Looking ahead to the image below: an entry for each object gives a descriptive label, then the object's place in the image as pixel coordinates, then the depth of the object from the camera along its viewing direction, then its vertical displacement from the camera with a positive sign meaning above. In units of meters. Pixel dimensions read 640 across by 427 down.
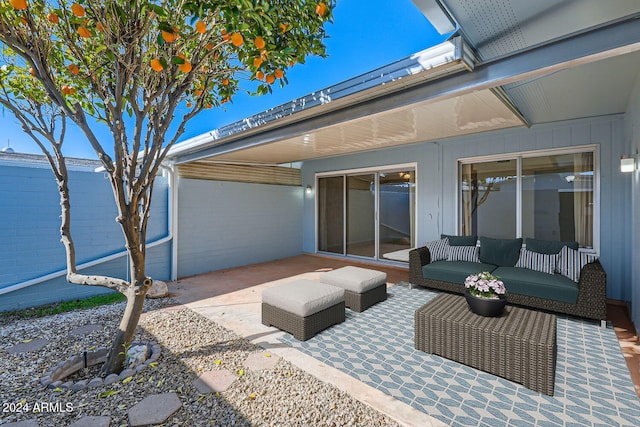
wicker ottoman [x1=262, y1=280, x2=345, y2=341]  3.39 -1.16
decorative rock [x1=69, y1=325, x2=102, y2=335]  3.53 -1.43
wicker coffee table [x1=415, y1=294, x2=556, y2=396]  2.42 -1.18
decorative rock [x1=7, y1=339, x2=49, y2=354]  3.10 -1.43
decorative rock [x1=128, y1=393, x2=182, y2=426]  2.09 -1.47
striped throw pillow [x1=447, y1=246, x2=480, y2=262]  5.29 -0.76
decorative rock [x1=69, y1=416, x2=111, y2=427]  2.03 -1.46
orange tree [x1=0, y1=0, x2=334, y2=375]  1.95 +1.21
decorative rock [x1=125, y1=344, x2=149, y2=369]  2.77 -1.38
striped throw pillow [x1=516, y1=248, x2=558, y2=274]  4.45 -0.79
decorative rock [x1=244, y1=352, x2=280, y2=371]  2.79 -1.46
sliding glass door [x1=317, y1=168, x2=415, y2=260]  7.31 +0.00
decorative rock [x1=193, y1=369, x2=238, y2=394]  2.46 -1.47
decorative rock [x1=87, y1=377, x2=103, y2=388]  2.46 -1.43
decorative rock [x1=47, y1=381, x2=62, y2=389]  2.46 -1.44
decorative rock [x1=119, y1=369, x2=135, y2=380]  2.58 -1.42
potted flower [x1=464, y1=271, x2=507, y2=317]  2.94 -0.87
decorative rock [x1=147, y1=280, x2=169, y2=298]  4.90 -1.30
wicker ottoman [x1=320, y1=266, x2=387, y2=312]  4.23 -1.08
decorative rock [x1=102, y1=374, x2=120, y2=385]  2.51 -1.43
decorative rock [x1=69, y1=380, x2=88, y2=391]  2.42 -1.43
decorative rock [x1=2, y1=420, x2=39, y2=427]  2.02 -1.45
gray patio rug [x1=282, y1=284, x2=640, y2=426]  2.16 -1.49
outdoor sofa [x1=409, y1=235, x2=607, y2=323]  3.76 -0.92
